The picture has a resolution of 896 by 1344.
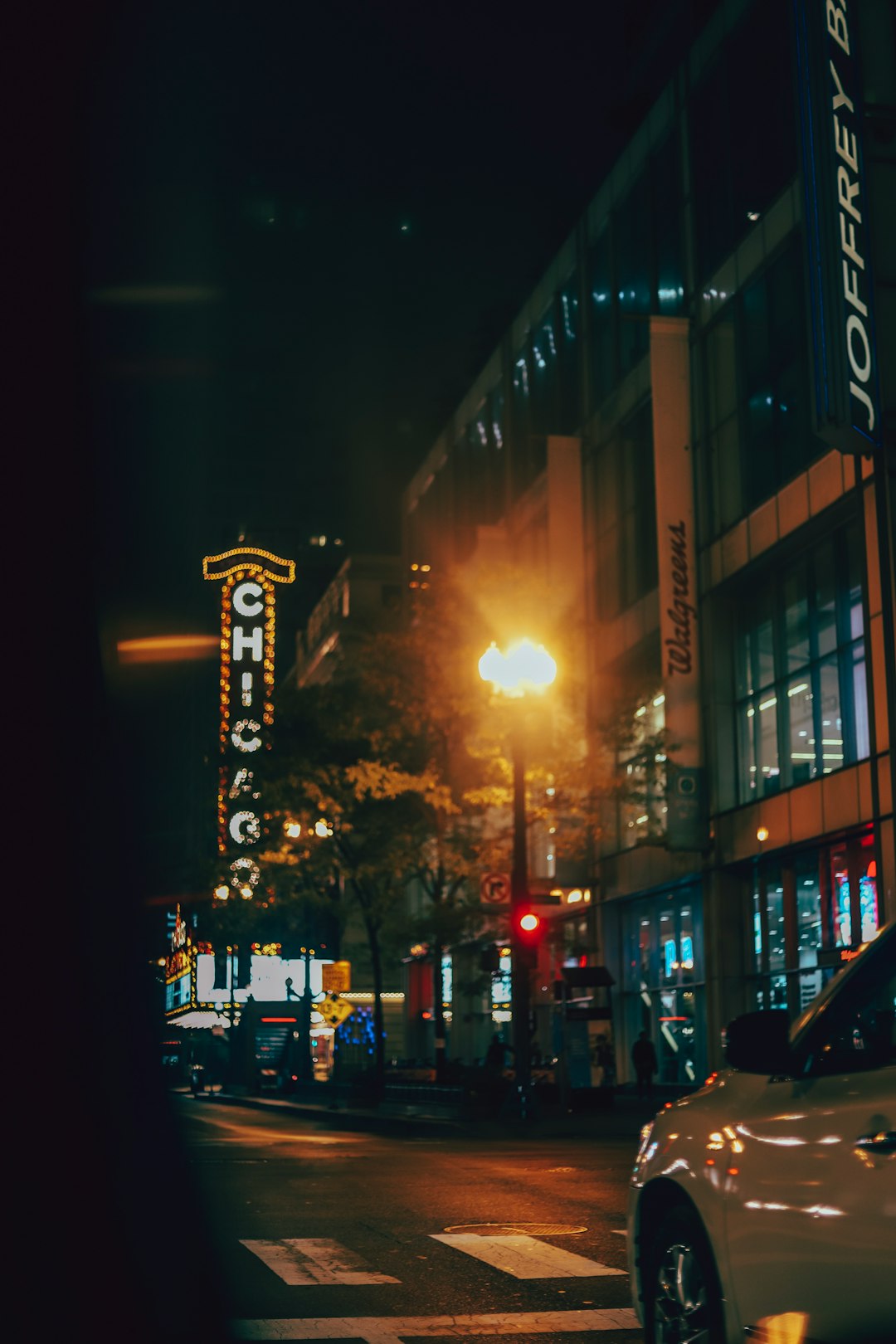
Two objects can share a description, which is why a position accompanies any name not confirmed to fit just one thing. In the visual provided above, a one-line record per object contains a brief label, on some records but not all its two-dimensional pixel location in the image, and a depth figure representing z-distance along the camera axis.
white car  4.65
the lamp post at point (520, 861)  25.70
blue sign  26.36
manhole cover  11.05
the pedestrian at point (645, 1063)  35.69
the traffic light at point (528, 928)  25.27
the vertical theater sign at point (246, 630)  77.20
